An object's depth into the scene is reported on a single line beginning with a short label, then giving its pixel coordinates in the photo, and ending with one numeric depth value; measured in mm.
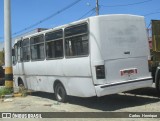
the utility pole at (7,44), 9731
